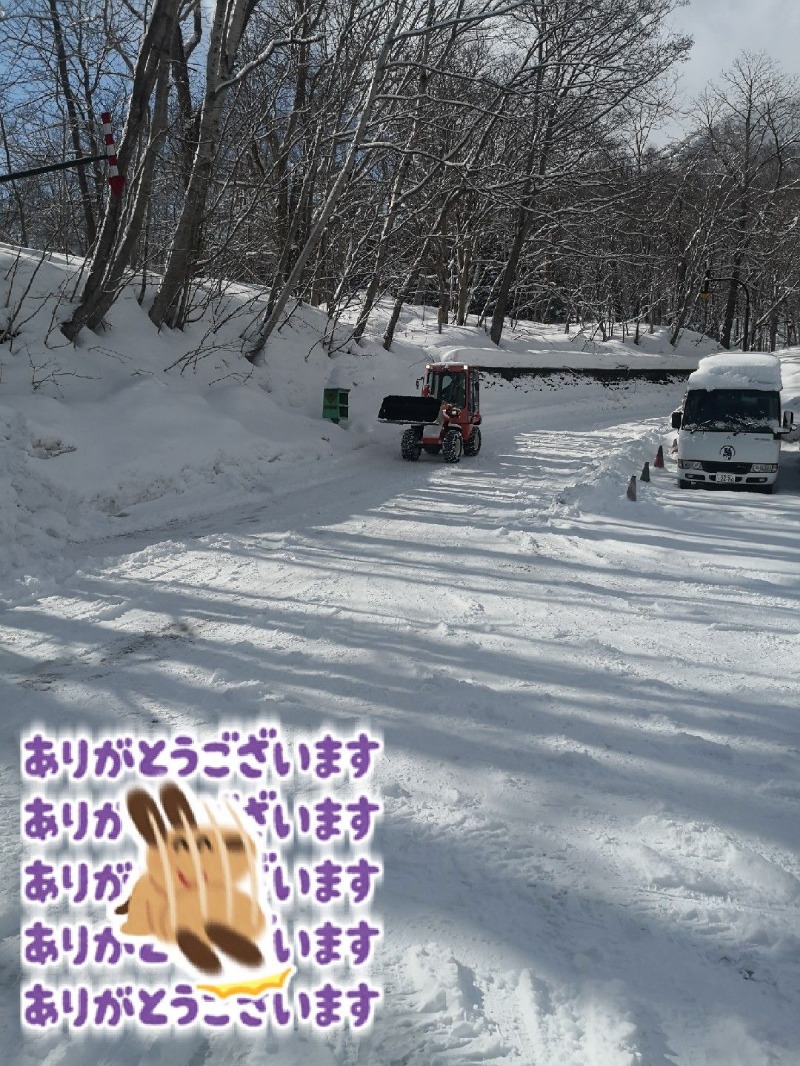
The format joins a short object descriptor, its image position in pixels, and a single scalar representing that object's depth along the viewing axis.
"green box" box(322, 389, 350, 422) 17.98
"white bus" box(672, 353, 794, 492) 13.53
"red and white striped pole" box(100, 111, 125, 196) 10.20
